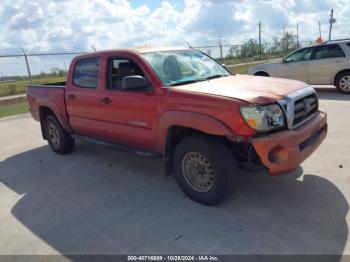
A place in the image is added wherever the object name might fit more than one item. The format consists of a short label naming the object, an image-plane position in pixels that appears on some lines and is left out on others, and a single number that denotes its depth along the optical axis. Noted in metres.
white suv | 10.94
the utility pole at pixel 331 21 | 43.19
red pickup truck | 3.64
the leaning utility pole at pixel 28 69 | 17.34
